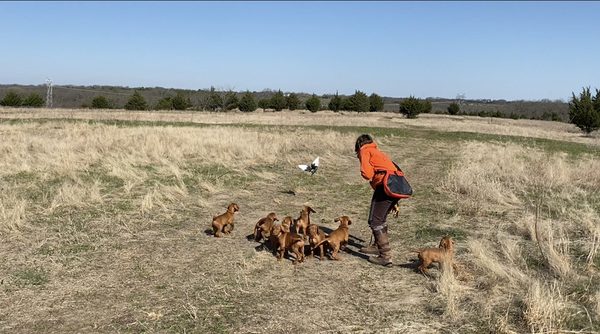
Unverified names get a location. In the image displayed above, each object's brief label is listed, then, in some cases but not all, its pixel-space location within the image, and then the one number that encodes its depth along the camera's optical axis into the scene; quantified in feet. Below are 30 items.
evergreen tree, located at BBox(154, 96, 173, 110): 207.92
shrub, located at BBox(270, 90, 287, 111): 228.02
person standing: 20.44
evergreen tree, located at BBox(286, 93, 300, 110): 233.96
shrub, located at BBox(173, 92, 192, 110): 206.89
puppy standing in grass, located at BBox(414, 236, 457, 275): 18.39
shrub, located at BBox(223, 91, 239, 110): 225.89
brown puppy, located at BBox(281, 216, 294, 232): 22.30
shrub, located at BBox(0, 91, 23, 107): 203.51
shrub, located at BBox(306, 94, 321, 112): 213.46
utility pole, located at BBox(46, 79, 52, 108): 264.95
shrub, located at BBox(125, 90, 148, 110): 192.44
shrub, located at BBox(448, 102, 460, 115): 255.54
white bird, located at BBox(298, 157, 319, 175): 35.90
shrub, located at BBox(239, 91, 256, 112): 206.90
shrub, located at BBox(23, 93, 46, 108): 214.07
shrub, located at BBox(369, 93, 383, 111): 238.48
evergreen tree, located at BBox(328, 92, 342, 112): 229.86
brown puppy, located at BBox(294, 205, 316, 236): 23.27
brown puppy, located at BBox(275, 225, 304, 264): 20.08
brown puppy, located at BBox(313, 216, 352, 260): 20.74
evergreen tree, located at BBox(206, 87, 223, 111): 240.32
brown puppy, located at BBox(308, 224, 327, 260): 20.67
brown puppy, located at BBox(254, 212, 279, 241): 23.04
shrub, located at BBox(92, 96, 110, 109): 204.33
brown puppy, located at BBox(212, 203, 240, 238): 23.95
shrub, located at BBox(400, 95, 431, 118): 188.65
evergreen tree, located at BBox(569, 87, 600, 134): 143.43
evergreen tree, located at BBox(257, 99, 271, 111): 231.91
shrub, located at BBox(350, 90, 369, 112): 214.28
